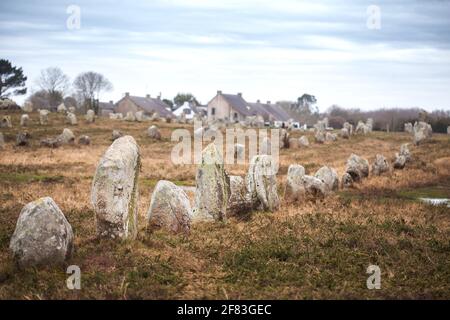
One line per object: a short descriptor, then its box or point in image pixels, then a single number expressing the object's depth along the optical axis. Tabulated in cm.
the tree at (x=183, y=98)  13112
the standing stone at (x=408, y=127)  6119
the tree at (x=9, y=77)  7594
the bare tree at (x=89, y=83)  10869
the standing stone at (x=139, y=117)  6138
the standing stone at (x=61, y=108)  6475
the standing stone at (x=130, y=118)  6109
